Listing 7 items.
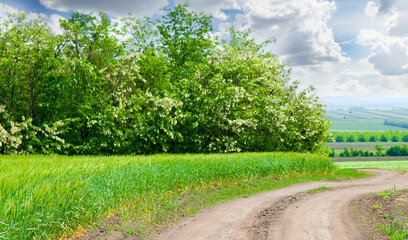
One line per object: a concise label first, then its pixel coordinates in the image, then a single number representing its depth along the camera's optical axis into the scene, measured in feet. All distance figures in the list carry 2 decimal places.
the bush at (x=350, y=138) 613.52
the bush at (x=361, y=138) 598.79
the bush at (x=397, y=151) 356.42
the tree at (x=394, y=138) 608.02
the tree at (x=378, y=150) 370.22
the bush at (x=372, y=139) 595.55
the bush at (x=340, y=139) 614.34
